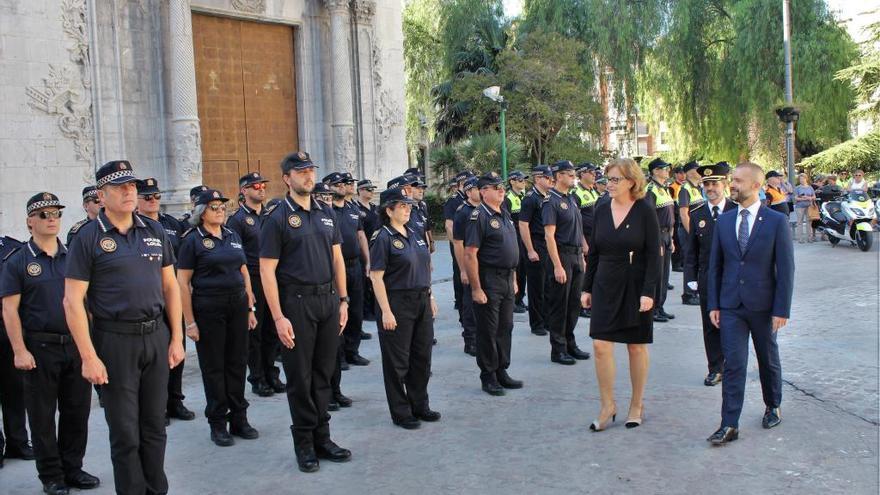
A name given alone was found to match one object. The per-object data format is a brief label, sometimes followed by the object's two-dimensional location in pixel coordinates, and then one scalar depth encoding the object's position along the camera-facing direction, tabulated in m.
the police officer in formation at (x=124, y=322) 4.53
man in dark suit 5.80
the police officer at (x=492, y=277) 7.54
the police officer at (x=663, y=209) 10.78
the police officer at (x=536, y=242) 9.64
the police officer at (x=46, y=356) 5.49
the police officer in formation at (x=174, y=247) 6.73
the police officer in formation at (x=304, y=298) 5.72
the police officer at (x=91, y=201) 7.32
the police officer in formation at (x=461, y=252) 8.64
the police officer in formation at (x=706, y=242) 7.39
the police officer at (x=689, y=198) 11.81
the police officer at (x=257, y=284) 7.84
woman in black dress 6.18
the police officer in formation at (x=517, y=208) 11.70
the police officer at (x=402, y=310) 6.56
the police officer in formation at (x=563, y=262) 8.68
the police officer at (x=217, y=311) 6.38
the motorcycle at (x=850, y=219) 16.89
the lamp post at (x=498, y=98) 19.78
